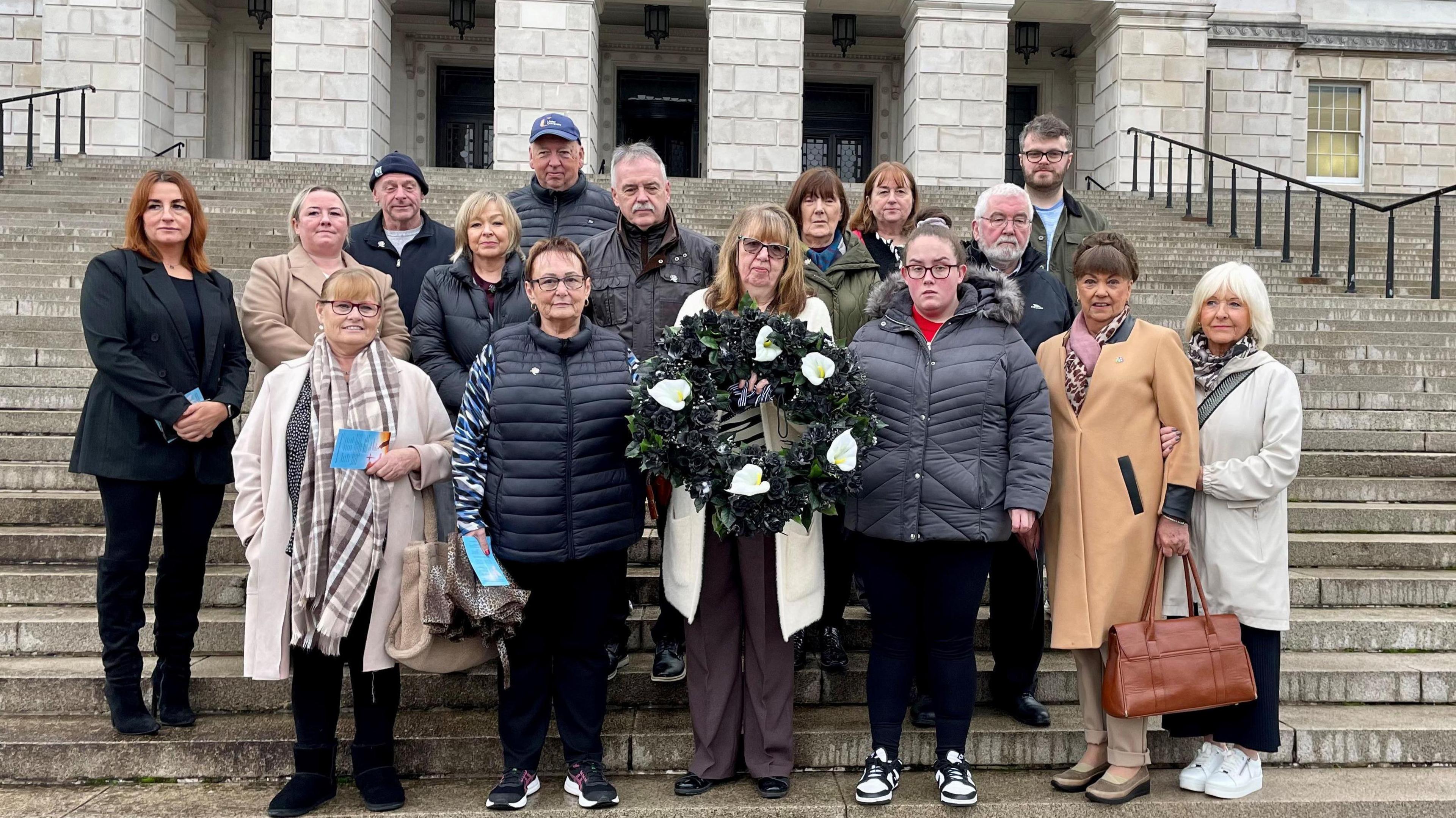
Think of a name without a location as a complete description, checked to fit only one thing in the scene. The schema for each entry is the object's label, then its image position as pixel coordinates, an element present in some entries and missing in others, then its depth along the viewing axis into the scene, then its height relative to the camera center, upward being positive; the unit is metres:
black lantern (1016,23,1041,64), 20.39 +6.94
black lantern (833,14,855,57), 20.23 +6.98
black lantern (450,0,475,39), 18.94 +6.69
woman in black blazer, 4.16 -0.20
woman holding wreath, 4.00 -0.81
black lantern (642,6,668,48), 20.06 +7.00
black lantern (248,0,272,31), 20.95 +7.42
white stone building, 17.70 +5.95
